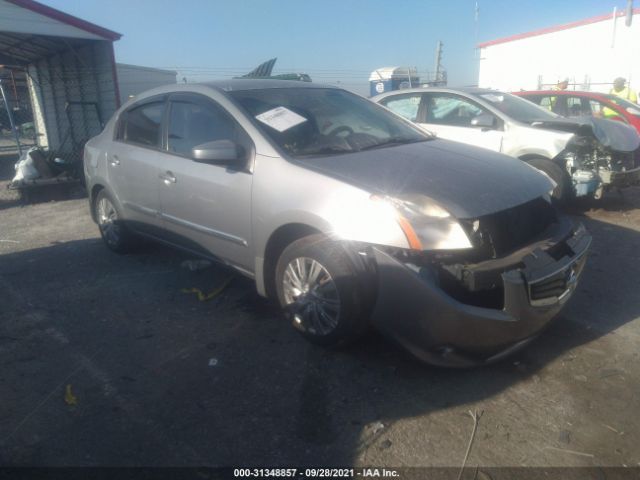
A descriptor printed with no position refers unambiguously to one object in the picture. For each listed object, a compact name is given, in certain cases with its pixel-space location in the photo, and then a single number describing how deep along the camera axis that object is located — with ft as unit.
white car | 19.29
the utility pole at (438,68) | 67.21
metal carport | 32.24
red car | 28.22
